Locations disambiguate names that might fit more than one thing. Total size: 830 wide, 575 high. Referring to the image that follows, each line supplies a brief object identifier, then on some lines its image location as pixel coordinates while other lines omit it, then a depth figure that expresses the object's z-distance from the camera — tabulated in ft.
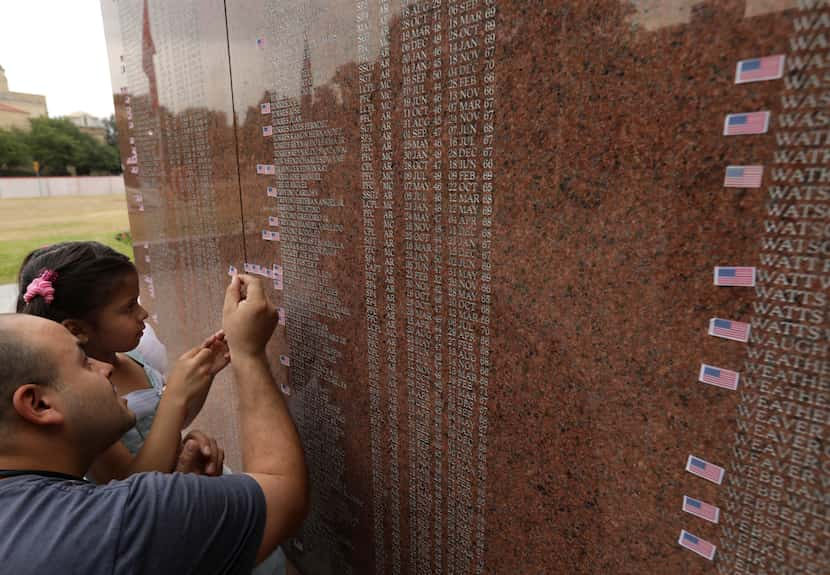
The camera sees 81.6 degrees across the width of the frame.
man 2.90
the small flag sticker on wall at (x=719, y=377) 2.74
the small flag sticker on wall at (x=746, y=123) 2.48
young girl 4.94
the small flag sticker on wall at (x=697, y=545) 2.98
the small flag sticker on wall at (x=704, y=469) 2.87
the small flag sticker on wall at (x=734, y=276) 2.63
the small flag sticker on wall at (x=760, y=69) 2.40
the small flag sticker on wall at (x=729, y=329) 2.67
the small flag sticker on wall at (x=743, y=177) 2.52
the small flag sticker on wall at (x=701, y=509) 2.93
